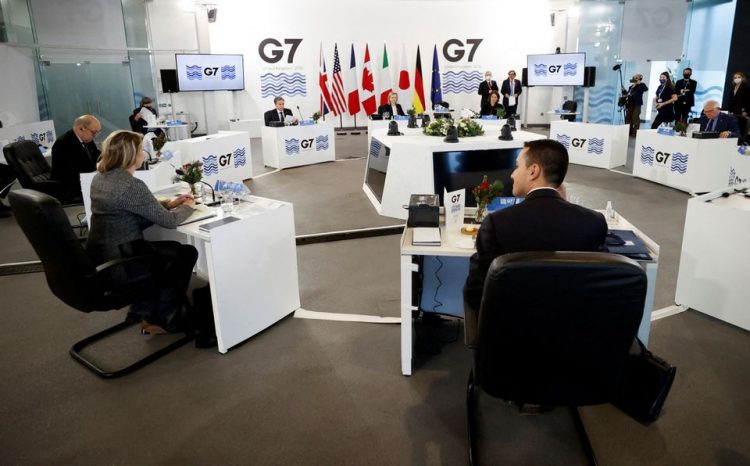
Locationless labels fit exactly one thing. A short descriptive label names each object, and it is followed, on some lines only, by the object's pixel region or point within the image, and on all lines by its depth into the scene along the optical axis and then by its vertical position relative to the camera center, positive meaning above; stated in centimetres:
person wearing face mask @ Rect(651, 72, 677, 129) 1053 -18
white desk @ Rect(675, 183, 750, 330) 329 -105
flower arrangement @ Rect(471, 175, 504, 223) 301 -54
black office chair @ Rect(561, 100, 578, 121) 1172 -27
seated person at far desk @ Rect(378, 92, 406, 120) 1100 -23
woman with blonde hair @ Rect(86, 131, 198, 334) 296 -65
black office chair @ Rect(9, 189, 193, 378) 258 -85
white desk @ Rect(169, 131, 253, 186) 692 -74
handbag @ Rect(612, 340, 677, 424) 195 -106
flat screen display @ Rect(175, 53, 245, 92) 1115 +57
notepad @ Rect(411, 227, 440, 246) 269 -71
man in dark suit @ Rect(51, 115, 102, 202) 503 -53
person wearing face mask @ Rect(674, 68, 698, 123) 1081 -7
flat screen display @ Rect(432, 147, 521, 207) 559 -76
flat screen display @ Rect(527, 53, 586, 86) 1156 +53
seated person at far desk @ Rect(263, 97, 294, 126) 935 -27
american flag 1320 +18
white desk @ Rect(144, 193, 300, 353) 305 -101
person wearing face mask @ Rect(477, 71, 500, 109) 1223 +17
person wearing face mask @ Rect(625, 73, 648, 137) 1120 -20
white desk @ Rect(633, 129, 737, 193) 657 -87
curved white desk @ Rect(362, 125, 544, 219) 555 -68
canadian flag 1348 +21
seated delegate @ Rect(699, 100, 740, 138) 663 -38
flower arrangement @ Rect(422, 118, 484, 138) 612 -37
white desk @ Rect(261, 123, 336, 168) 889 -79
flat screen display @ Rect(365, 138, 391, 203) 629 -85
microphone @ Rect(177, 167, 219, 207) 354 -64
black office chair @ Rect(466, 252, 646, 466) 158 -71
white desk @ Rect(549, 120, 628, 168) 858 -79
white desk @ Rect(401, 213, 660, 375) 261 -85
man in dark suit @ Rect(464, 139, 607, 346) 191 -47
